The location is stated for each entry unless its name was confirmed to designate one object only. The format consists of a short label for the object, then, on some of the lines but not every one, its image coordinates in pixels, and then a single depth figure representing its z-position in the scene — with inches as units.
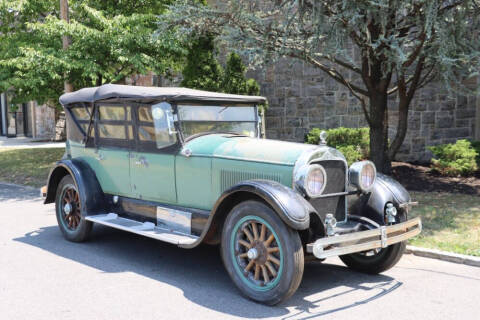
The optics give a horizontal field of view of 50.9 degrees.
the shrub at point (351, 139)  442.6
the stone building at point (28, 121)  959.6
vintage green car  169.9
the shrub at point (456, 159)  392.8
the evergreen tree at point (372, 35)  292.4
